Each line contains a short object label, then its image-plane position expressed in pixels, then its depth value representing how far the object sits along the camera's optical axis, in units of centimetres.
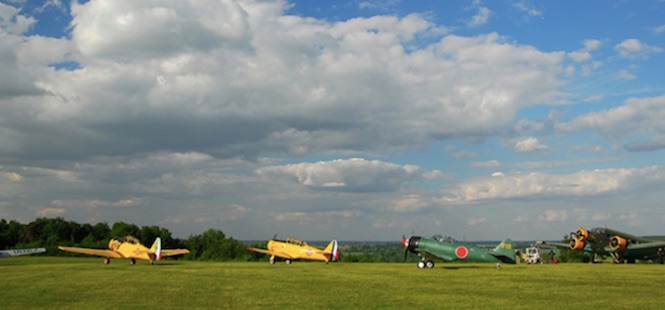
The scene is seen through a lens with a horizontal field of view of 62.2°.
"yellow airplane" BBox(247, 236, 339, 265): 3572
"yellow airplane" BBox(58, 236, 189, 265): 3192
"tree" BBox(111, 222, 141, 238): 7750
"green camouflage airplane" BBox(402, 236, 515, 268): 2928
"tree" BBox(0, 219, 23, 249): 7743
